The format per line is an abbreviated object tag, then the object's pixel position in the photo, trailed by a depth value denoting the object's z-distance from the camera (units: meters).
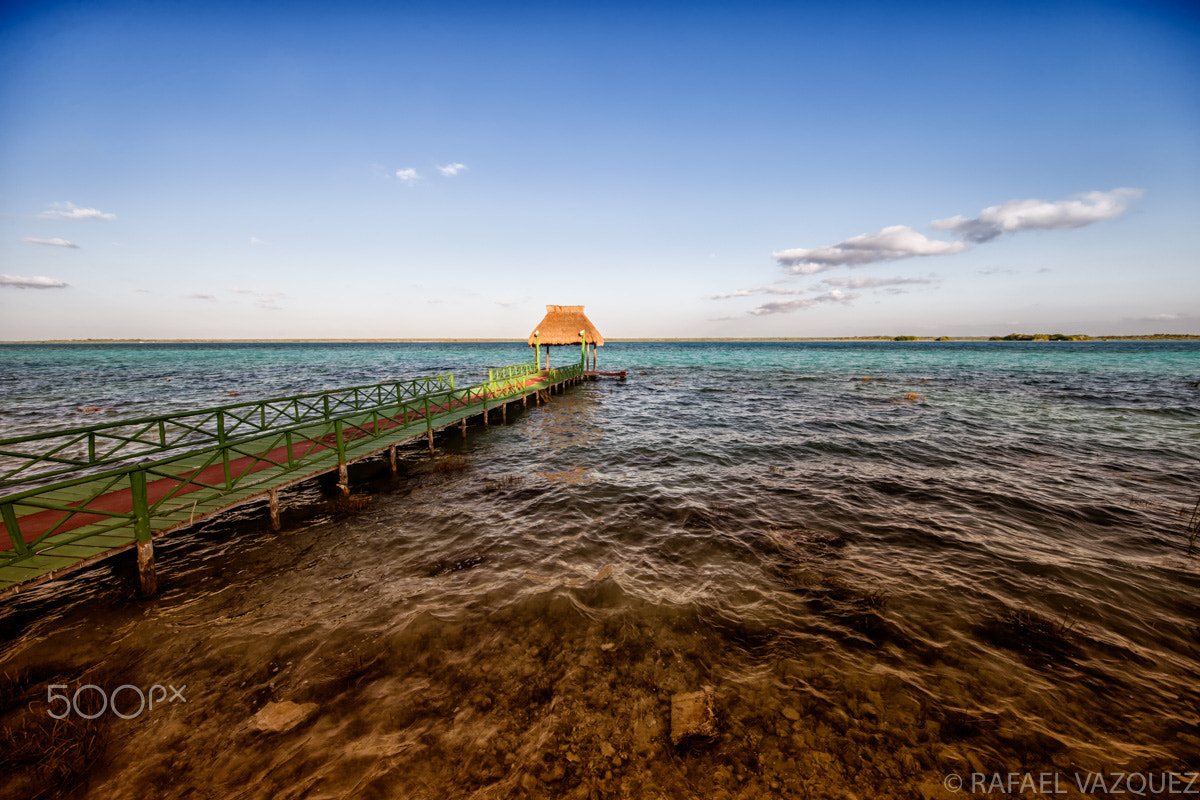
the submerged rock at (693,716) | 4.42
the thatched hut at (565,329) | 33.78
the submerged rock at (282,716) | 4.45
